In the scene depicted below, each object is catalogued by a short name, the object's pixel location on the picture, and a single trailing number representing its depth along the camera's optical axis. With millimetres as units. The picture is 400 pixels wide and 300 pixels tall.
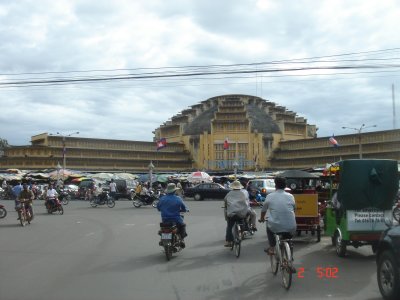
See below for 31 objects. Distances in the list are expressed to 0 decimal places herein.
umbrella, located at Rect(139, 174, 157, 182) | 61259
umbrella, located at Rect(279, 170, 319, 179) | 16953
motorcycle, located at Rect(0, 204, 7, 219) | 23016
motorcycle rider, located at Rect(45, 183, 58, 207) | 25953
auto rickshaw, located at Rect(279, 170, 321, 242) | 13680
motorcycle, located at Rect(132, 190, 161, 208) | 31266
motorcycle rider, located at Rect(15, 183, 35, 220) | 19984
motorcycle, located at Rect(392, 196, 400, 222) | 19103
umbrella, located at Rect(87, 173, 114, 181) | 55219
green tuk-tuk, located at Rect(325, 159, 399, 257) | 10680
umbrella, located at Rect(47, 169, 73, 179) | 54594
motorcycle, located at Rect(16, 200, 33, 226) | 19525
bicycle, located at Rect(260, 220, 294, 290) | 7672
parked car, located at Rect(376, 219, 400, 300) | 6609
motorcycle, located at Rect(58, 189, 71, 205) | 36188
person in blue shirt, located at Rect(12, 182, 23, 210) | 23462
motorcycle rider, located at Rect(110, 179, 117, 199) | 37312
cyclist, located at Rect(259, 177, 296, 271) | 8359
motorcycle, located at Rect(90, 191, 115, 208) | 32031
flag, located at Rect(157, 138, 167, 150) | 57538
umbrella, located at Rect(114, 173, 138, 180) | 54300
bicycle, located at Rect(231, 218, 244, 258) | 11055
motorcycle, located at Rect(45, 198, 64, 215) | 25953
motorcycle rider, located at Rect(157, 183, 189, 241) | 11227
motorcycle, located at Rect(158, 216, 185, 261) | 10742
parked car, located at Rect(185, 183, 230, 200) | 40438
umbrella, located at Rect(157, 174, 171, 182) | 61156
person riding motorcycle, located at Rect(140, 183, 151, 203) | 31328
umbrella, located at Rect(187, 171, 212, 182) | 53750
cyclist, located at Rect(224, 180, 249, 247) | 11312
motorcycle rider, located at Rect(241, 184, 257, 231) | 15055
